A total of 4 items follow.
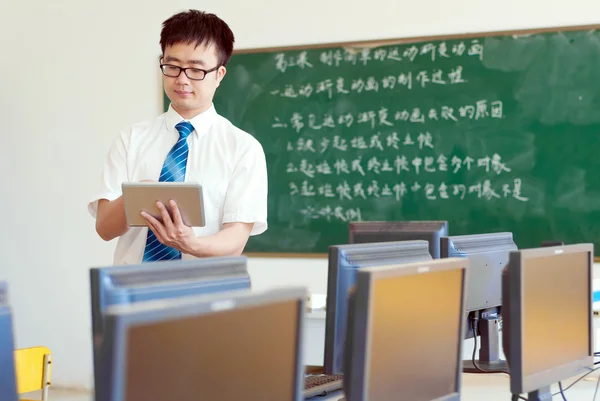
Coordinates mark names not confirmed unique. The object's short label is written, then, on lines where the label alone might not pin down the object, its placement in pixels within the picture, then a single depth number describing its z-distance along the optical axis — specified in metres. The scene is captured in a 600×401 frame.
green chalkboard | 3.91
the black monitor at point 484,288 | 2.31
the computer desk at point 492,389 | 2.37
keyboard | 2.04
